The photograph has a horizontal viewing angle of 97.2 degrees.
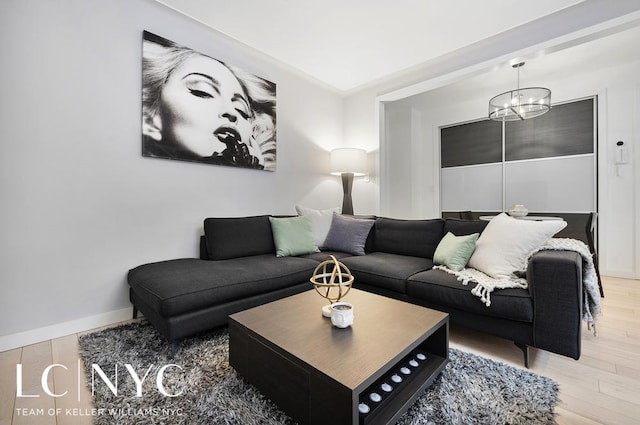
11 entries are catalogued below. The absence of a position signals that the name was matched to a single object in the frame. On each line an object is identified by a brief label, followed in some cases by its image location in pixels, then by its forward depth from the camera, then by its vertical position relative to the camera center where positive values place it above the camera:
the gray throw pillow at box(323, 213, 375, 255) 2.82 -0.26
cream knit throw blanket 1.57 -0.44
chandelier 2.74 +1.06
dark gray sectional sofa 1.48 -0.48
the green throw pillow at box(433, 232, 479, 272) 2.05 -0.32
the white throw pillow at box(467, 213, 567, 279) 1.80 -0.24
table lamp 3.54 +0.61
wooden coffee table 0.94 -0.55
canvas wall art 2.31 +0.95
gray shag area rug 1.15 -0.84
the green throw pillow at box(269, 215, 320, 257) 2.64 -0.26
